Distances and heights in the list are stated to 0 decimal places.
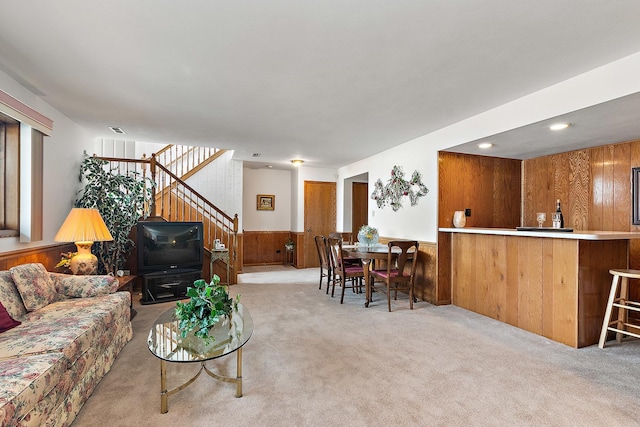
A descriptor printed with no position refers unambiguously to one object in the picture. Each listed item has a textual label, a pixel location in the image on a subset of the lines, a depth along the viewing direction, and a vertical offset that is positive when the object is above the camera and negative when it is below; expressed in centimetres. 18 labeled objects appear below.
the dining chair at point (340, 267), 411 -76
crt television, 412 -47
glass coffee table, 172 -82
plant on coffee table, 194 -66
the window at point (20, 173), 275 +38
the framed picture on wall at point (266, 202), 724 +29
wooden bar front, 271 -65
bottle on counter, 326 -7
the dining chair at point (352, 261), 477 -76
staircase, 523 +26
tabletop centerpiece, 461 -34
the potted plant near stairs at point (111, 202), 390 +14
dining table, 388 -54
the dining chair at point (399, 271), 376 -75
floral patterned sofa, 135 -75
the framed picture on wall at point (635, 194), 325 +23
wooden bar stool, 261 -80
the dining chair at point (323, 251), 456 -60
